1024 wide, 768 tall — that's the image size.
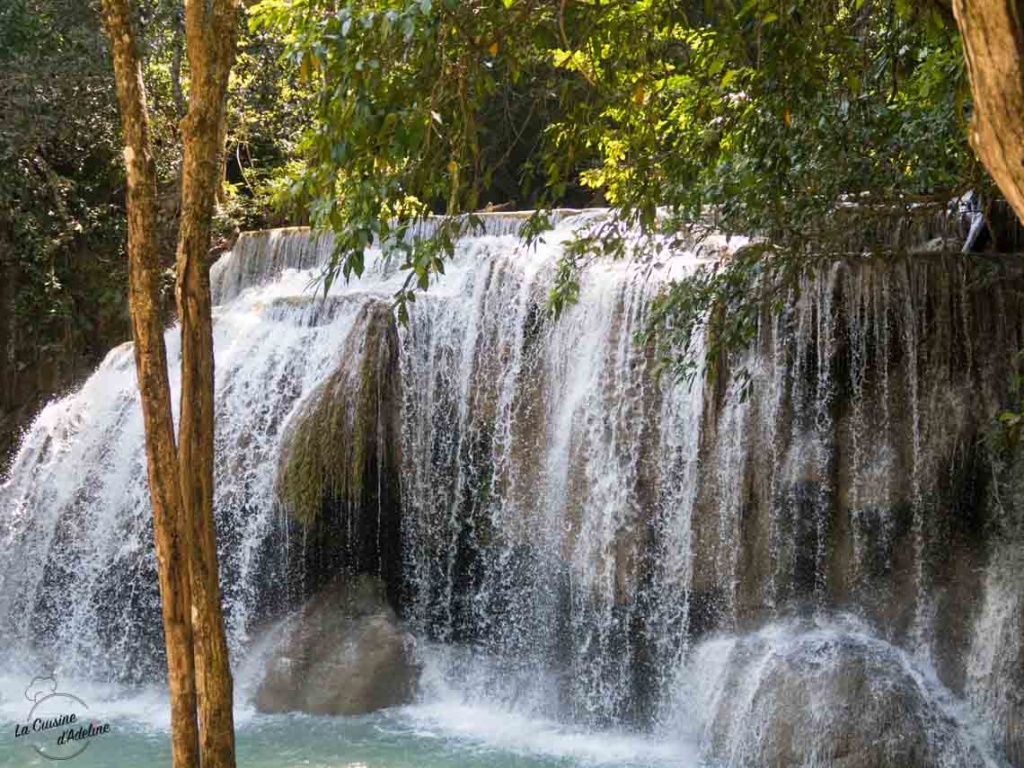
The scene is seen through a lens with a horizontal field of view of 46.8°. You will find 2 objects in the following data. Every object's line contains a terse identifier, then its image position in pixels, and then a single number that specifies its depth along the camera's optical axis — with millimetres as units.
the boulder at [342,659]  9308
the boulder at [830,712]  7469
